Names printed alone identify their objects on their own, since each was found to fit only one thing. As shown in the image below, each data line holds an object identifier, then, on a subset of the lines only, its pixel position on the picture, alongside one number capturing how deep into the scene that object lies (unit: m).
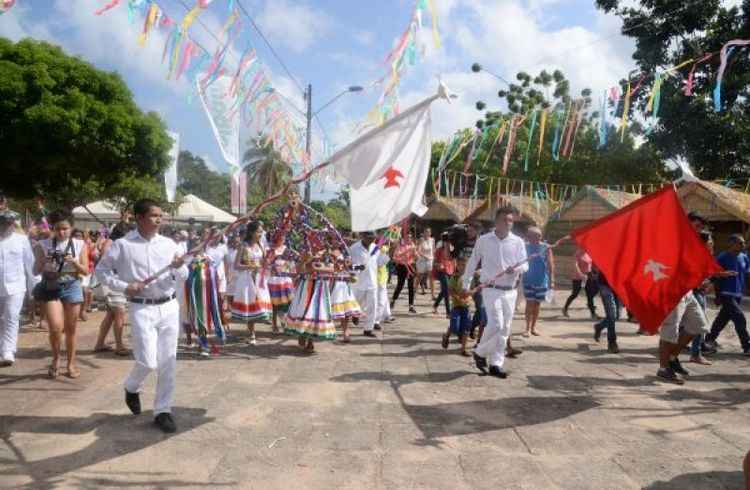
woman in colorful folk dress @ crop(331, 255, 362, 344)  7.98
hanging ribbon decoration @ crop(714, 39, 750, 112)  7.38
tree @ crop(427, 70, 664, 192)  29.72
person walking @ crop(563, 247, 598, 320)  10.11
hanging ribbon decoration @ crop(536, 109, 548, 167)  12.08
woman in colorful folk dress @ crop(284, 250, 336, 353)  7.38
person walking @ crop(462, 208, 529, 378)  6.37
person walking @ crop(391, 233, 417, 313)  12.07
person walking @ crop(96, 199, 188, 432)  4.49
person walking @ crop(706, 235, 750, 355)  7.73
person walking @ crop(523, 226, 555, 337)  9.00
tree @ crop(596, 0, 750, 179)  19.83
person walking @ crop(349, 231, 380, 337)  9.05
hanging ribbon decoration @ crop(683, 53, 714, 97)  9.06
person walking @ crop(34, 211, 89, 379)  5.91
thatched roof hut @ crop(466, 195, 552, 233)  23.92
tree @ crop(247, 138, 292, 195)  36.06
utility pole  16.60
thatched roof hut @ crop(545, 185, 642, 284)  19.80
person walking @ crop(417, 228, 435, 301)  14.55
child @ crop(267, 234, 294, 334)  8.29
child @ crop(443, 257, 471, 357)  7.64
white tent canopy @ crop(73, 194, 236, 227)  30.71
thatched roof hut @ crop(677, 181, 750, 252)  16.58
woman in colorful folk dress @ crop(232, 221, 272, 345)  8.09
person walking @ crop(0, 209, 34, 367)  6.30
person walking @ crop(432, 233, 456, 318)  9.61
